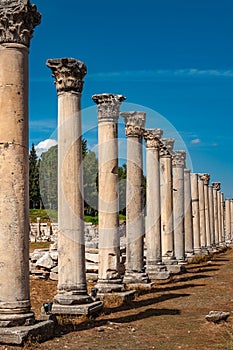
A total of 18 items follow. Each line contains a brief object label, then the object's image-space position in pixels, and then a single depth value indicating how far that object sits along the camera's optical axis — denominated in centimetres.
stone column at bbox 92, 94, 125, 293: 1722
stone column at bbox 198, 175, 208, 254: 4144
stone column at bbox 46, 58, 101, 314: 1385
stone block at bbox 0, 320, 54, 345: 987
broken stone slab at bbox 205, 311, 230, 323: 1274
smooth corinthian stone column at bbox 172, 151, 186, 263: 2905
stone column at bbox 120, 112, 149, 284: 1998
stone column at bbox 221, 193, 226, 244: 5944
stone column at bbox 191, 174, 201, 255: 3912
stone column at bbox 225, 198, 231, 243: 6851
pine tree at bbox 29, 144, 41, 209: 8612
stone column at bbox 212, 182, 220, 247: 5122
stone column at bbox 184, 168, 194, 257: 3369
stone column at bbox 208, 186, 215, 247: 4619
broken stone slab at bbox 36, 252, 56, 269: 2334
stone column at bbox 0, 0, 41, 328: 1048
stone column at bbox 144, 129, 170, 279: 2364
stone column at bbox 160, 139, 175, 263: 2705
